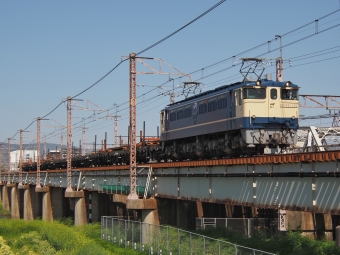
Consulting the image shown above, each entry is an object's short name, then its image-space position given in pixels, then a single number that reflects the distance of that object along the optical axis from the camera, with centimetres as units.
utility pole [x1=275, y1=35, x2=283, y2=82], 4534
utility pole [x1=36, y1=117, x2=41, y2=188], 7696
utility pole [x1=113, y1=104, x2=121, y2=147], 8584
